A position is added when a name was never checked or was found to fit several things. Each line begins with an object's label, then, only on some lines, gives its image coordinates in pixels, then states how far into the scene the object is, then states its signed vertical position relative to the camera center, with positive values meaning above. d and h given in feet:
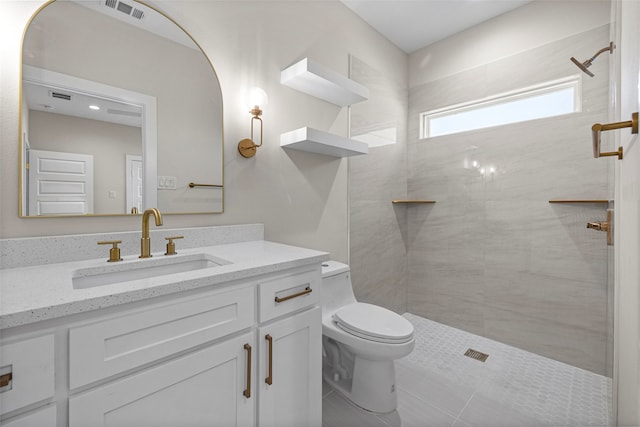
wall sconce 5.45 +1.92
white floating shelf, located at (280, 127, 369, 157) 5.62 +1.42
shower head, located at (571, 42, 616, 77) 5.28 +2.78
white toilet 4.87 -2.25
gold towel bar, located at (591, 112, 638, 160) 2.18 +0.72
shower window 6.91 +2.81
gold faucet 3.92 -0.38
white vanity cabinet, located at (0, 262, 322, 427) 2.14 -1.39
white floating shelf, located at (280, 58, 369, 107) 5.71 +2.74
